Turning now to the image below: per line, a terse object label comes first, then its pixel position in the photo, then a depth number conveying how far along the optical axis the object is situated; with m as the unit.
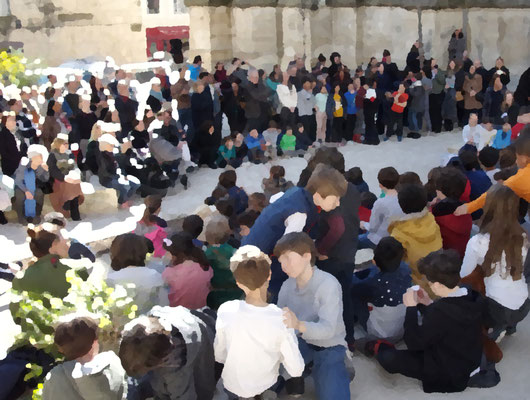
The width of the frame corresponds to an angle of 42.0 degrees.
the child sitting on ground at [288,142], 11.25
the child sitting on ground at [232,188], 7.01
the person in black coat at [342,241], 4.39
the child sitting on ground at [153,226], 6.30
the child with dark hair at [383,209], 5.42
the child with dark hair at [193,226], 5.01
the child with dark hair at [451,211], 5.16
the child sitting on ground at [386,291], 4.57
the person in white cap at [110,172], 9.05
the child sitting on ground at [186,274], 4.62
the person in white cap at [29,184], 8.24
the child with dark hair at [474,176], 5.97
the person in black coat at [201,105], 11.01
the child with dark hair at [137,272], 4.37
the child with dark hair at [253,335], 3.48
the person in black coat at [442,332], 3.97
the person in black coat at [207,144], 10.67
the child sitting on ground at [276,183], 7.29
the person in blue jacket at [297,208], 4.21
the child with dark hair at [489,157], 6.44
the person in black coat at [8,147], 8.90
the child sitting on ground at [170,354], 3.20
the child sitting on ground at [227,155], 10.67
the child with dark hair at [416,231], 4.93
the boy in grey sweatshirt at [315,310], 3.80
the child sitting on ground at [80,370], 3.18
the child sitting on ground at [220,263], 4.73
